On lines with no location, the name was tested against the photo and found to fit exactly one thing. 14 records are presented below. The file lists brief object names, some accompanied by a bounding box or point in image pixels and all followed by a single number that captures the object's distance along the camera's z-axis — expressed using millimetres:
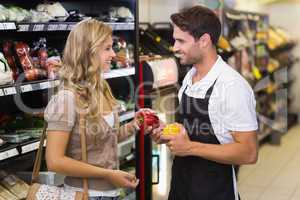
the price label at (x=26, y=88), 2604
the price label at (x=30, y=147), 2636
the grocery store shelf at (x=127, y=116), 3492
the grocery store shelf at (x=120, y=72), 3314
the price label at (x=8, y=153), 2484
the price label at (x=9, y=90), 2485
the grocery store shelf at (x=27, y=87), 2489
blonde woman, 1870
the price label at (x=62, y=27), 2890
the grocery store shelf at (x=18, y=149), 2508
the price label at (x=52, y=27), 2805
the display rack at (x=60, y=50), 2576
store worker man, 2016
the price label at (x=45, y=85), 2738
